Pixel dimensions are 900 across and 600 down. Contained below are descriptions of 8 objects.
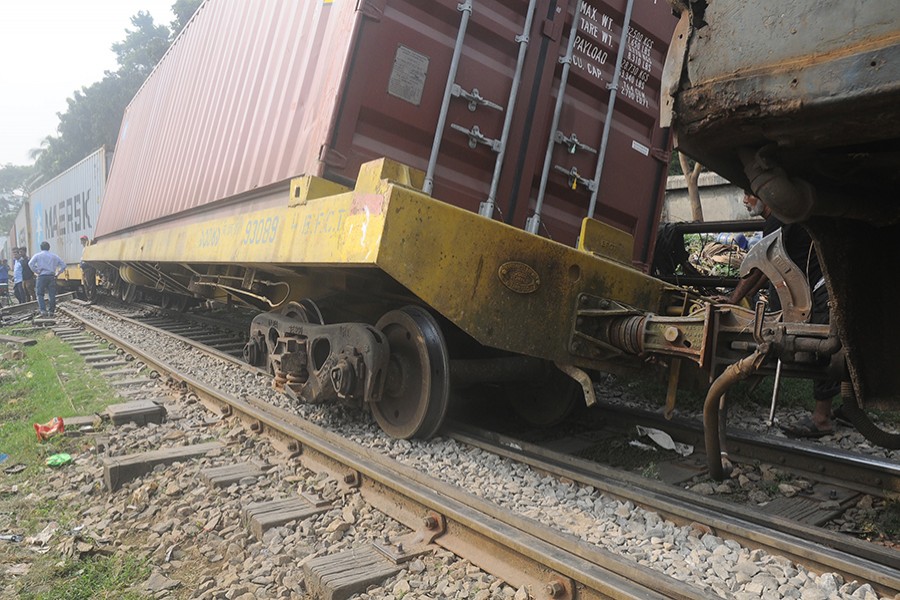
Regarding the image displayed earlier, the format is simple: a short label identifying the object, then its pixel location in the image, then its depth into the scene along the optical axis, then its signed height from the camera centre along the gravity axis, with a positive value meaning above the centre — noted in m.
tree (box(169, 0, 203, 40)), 38.03 +18.05
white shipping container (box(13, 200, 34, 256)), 26.12 +1.55
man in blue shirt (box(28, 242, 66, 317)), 13.18 -0.09
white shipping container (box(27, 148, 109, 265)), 14.78 +1.94
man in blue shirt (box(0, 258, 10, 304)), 17.25 -0.63
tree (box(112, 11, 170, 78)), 40.47 +17.24
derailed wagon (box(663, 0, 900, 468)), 1.12 +0.65
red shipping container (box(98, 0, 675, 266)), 3.54 +1.67
